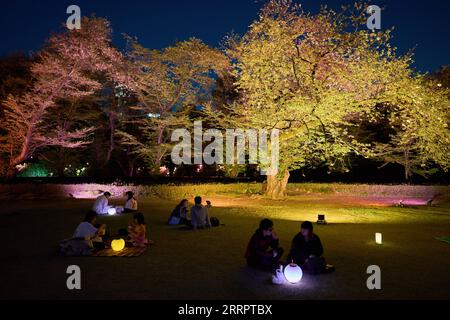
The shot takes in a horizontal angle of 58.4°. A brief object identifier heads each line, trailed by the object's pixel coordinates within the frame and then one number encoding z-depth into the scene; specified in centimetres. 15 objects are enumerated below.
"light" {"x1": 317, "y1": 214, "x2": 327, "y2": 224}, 1562
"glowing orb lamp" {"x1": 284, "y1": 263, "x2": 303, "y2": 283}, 752
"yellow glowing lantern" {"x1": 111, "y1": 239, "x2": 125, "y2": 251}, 1014
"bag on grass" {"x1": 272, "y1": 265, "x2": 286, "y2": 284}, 760
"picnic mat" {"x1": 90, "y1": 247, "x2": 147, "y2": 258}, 956
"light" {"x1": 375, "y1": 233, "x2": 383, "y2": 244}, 1159
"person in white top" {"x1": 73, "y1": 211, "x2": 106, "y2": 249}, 980
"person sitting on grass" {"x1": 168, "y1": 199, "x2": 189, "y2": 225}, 1527
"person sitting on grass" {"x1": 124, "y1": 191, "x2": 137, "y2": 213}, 1847
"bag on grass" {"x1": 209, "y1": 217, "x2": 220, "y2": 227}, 1493
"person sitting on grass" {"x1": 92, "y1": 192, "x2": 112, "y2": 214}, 1735
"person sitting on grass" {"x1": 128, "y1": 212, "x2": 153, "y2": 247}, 1085
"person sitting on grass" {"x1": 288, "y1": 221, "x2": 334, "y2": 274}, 823
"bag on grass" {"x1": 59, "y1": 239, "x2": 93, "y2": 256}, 967
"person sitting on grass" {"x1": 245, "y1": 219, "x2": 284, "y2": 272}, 850
